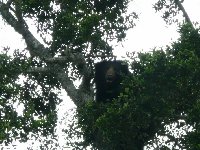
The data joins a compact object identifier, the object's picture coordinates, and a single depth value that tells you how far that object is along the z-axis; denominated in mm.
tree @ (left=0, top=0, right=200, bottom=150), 11680
